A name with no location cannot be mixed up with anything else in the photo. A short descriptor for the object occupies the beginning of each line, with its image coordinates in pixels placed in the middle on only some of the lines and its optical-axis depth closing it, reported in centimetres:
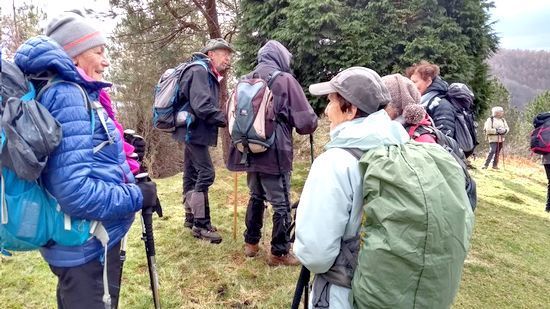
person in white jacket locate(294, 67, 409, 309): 196
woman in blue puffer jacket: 192
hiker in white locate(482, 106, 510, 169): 1352
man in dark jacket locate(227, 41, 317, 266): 405
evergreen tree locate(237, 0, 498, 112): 593
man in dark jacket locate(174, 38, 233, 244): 434
